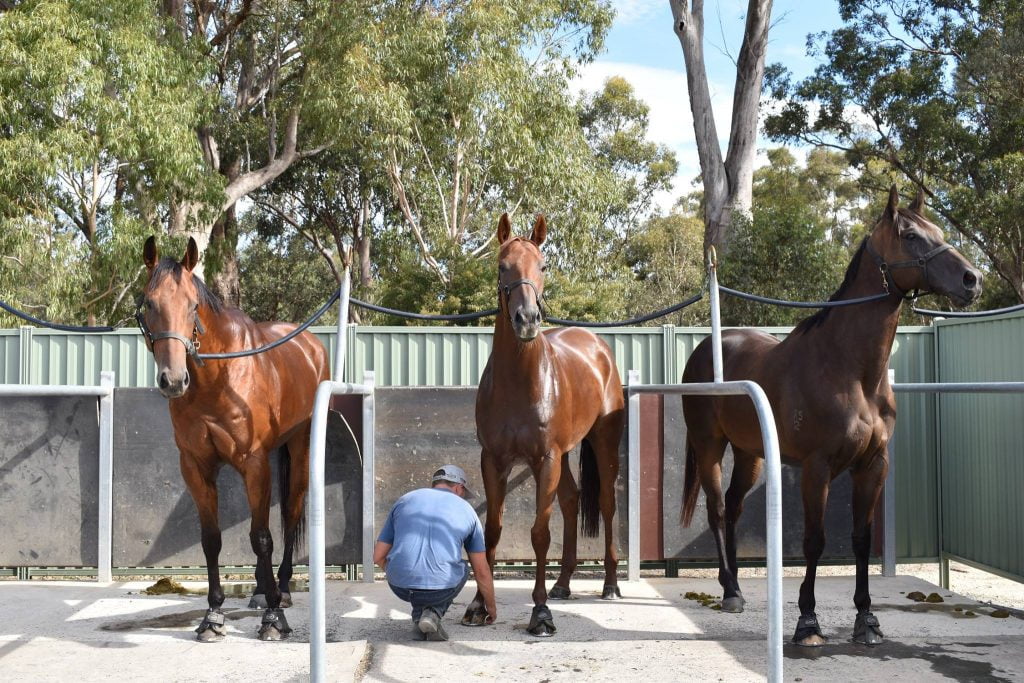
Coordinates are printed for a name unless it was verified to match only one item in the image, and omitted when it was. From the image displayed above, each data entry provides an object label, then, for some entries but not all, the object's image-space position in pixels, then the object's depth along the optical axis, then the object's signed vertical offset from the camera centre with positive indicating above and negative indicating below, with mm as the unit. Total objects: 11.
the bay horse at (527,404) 4988 -91
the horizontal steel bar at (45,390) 4786 -18
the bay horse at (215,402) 4910 -81
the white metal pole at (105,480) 7176 -667
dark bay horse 5117 +36
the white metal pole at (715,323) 5598 +369
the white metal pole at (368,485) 7055 -696
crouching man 5039 -829
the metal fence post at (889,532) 7379 -1067
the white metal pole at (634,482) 7227 -686
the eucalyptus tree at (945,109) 20938 +6377
